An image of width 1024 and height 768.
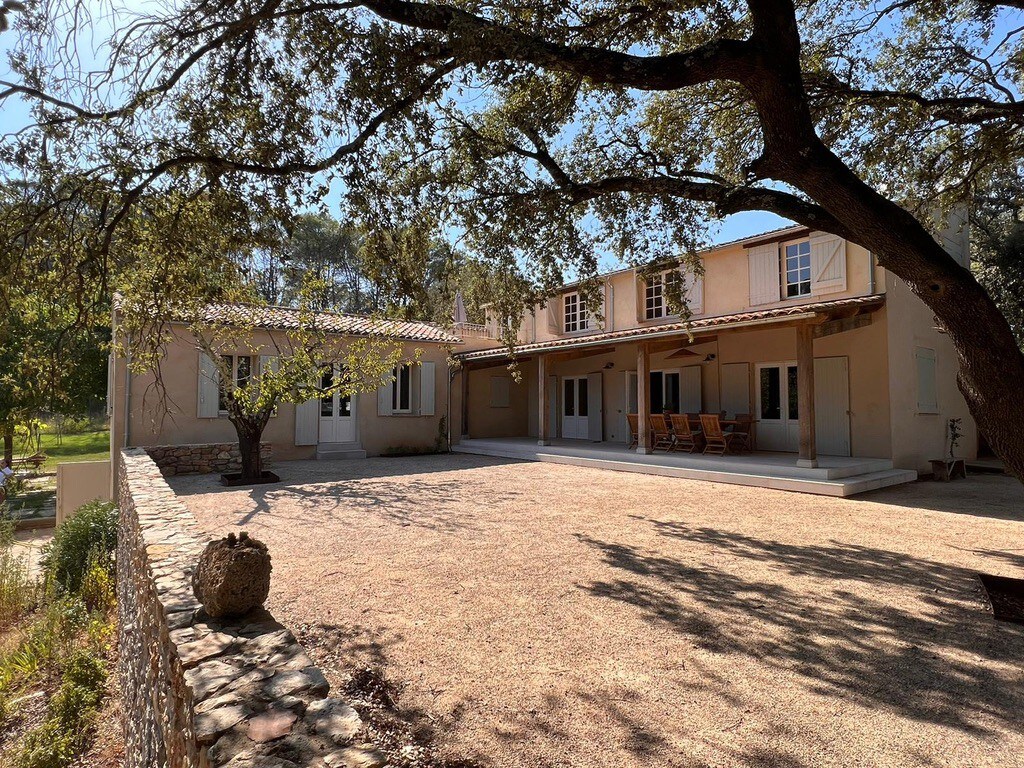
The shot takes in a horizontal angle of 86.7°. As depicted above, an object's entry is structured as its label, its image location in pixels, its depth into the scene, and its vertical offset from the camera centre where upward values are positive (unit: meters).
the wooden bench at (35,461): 18.36 -1.90
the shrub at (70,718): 4.17 -2.62
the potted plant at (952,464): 10.62 -1.23
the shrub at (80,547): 7.30 -1.95
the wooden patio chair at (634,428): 12.98 -0.60
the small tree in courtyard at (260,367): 10.12 +0.82
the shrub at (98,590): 6.97 -2.38
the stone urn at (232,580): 2.56 -0.83
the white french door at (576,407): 16.98 -0.08
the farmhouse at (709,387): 10.26 +0.42
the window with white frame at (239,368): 12.47 +0.90
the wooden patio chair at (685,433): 11.94 -0.64
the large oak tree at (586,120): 4.23 +2.88
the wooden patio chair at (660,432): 12.58 -0.65
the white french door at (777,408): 12.07 -0.10
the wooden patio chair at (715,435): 11.28 -0.65
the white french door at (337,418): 14.27 -0.32
